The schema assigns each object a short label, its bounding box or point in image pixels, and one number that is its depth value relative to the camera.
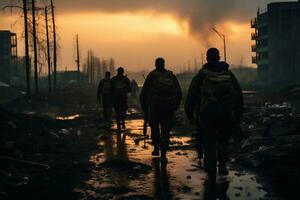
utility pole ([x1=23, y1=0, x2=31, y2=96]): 35.28
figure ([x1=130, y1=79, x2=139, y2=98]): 45.76
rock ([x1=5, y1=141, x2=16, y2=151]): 9.62
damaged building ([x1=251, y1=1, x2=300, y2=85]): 89.31
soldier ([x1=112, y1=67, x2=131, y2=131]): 16.17
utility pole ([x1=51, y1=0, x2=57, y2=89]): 52.97
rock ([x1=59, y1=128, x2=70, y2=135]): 15.79
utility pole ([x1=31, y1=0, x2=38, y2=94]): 38.03
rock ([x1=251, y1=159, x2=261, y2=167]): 8.20
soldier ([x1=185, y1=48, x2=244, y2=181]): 6.52
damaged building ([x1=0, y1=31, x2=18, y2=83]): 102.94
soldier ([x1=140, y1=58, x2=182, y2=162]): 9.06
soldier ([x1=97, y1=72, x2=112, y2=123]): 17.86
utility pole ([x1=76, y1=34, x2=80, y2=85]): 83.50
